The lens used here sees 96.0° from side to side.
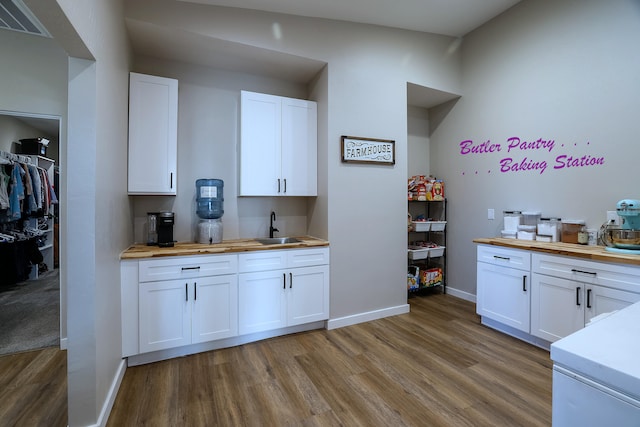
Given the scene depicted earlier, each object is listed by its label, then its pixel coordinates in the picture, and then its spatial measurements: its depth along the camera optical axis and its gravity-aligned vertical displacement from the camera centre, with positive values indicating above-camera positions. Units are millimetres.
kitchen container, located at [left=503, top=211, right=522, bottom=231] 3107 -68
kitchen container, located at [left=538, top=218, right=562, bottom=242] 2822 -143
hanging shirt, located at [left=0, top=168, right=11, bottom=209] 3631 +268
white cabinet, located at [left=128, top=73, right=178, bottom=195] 2475 +685
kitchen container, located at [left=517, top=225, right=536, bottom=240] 2973 -188
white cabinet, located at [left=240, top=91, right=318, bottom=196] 2891 +698
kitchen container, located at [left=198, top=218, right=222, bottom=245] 2768 -190
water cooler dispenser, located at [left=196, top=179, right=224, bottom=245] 2775 +32
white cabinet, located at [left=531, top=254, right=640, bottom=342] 2074 -606
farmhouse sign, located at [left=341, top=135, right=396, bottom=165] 3073 +696
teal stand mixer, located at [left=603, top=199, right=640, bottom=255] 2193 -127
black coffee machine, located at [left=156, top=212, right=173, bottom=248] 2553 -144
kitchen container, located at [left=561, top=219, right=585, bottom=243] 2680 -140
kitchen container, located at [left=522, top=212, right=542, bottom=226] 3041 -43
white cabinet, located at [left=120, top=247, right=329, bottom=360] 2256 -732
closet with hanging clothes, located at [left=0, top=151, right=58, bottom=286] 3789 -11
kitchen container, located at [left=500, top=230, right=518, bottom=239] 3105 -218
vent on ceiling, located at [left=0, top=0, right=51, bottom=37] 2252 +1621
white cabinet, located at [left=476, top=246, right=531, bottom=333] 2662 -707
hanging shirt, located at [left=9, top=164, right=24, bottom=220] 3783 +241
